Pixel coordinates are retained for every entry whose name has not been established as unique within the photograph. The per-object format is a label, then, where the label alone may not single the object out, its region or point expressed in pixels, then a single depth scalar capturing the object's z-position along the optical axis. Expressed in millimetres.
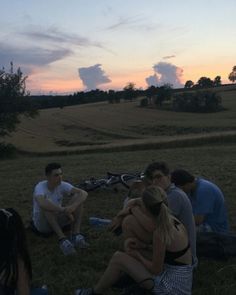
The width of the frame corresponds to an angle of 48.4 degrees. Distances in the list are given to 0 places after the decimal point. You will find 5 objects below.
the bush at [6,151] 17550
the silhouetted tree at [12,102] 18987
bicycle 5547
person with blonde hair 2299
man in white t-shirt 3607
